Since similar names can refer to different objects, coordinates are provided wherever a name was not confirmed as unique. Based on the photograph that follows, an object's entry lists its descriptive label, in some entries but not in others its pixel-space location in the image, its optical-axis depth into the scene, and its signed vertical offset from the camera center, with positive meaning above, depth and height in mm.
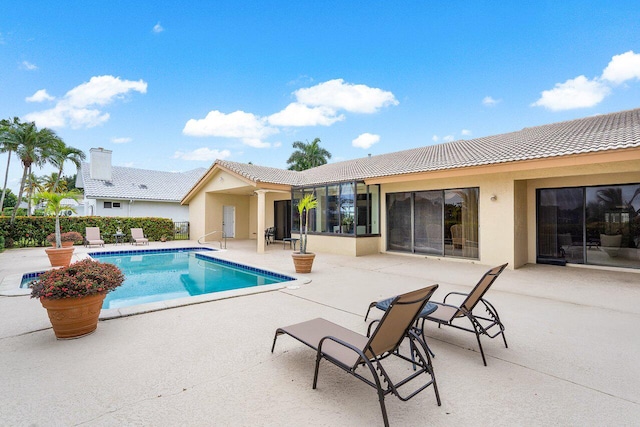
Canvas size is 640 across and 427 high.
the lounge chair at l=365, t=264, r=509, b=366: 3940 -1238
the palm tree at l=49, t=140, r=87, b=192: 21453 +4823
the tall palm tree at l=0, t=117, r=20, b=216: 18656 +5055
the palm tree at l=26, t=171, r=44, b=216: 35547 +4296
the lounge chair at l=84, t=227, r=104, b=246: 15734 -935
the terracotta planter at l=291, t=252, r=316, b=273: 9102 -1293
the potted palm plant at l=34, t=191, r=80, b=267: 9699 -647
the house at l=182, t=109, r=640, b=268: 9148 +676
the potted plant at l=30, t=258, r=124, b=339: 4117 -1053
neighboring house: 24188 +2428
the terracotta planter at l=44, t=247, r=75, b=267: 9883 -1194
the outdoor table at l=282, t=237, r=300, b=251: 14655 -1222
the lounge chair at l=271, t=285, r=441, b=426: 2676 -1274
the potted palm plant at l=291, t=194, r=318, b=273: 9102 -1288
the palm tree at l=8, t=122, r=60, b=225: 19344 +5039
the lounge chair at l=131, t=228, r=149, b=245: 17328 -1043
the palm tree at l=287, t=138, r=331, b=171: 38312 +7986
